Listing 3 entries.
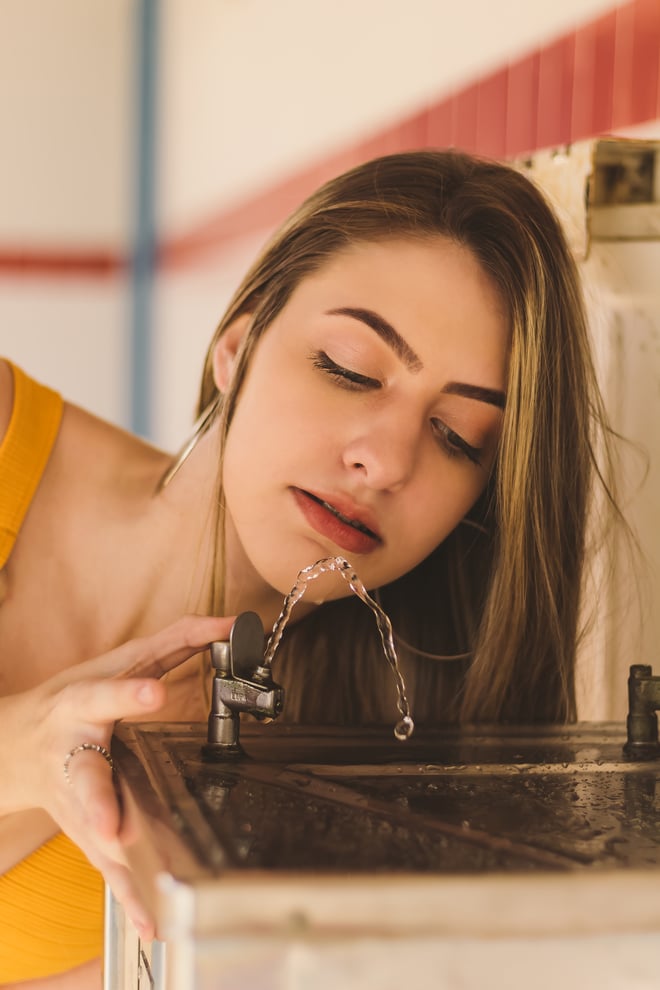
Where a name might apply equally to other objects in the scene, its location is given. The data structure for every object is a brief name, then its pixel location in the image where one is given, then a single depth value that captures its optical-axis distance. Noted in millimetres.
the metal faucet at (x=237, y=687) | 1029
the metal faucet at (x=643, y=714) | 1181
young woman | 1312
